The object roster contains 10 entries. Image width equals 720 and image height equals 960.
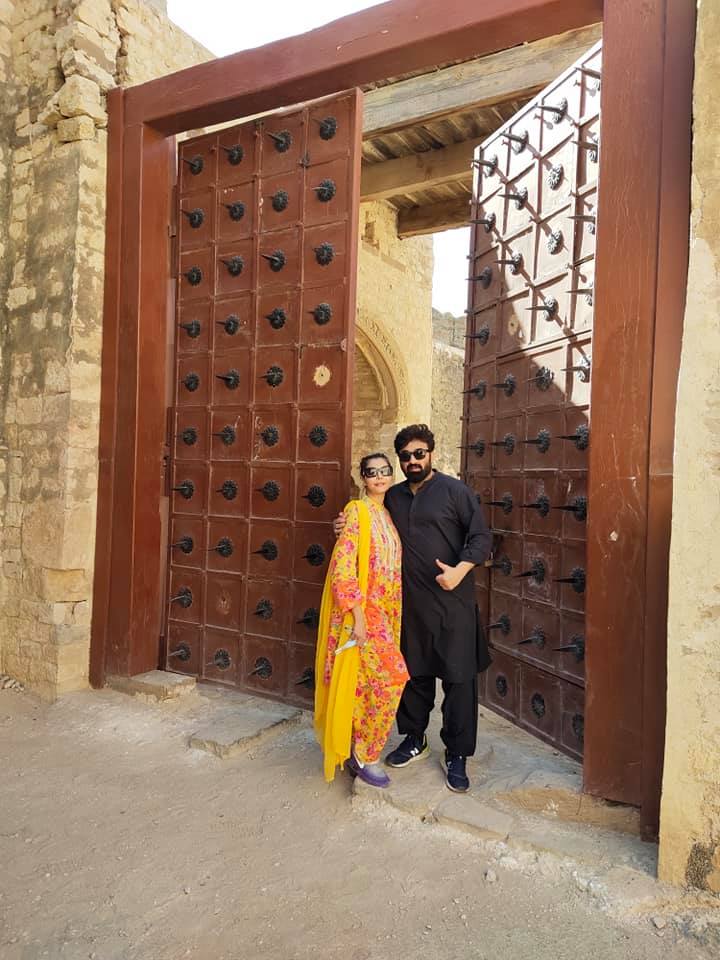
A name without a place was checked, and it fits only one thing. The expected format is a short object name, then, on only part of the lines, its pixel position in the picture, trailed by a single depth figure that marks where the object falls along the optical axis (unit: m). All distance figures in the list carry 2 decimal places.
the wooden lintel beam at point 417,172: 7.40
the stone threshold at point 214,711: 3.59
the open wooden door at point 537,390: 3.58
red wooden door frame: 2.71
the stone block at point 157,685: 4.14
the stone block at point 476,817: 2.73
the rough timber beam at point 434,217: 9.19
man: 3.05
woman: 2.99
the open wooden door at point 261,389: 3.94
